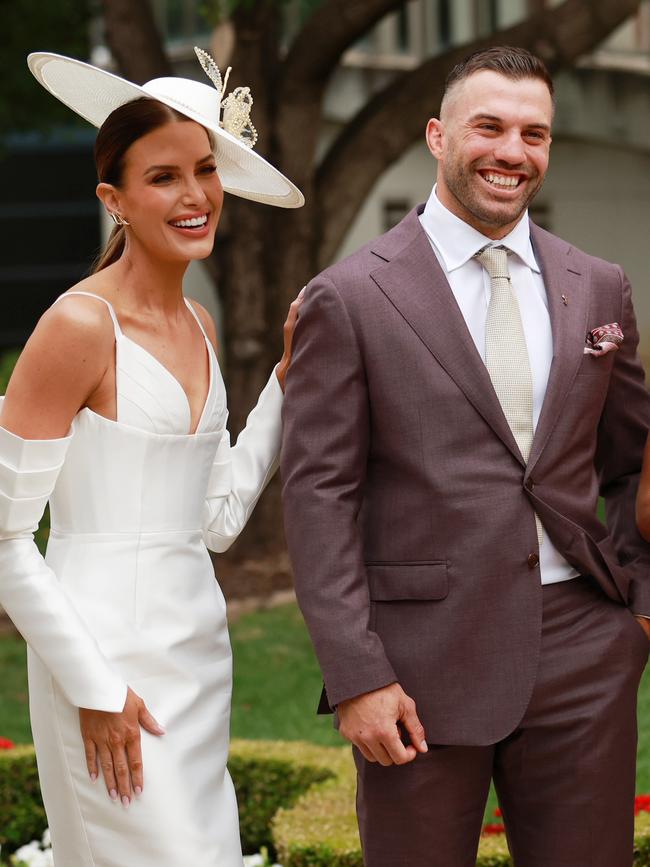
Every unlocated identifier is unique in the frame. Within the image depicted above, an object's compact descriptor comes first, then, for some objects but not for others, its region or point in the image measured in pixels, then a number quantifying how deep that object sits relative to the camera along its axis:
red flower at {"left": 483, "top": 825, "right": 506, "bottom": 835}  4.55
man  3.07
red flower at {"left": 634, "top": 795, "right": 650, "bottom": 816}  4.65
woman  2.96
